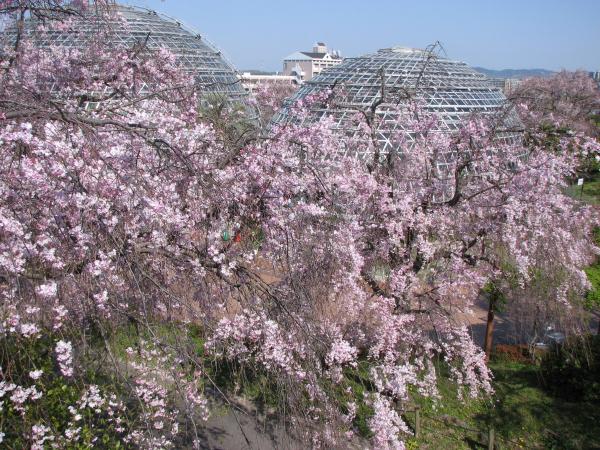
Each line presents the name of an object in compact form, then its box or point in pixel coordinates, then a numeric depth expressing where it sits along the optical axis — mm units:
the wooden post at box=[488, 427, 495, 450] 7925
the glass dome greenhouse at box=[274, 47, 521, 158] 18500
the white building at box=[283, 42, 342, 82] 99925
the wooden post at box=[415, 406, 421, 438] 8328
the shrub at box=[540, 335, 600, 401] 9469
